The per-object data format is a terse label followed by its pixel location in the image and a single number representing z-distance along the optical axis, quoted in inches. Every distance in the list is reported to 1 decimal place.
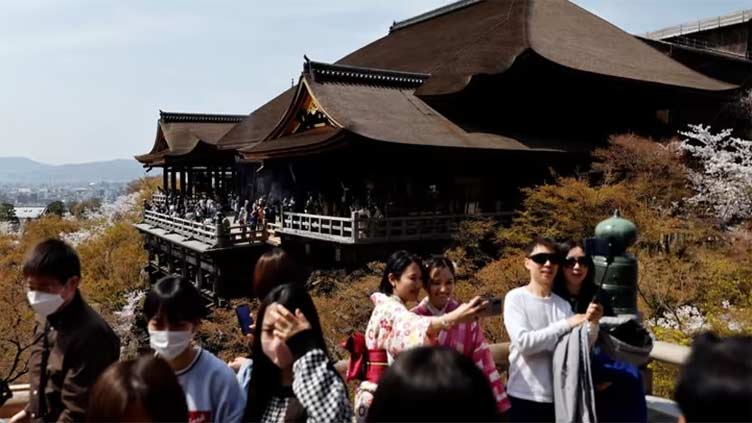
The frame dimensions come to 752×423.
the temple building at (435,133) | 548.4
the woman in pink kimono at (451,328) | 101.5
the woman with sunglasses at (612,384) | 105.2
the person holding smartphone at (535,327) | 102.7
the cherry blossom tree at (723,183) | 493.7
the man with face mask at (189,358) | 80.0
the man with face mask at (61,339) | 82.0
